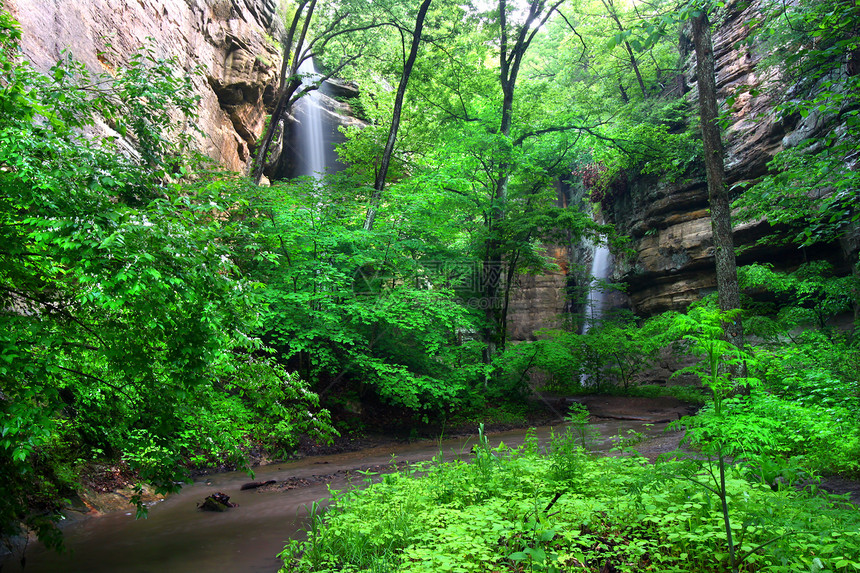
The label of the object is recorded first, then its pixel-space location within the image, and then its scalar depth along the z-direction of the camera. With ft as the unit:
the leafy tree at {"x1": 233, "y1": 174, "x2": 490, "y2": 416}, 35.78
